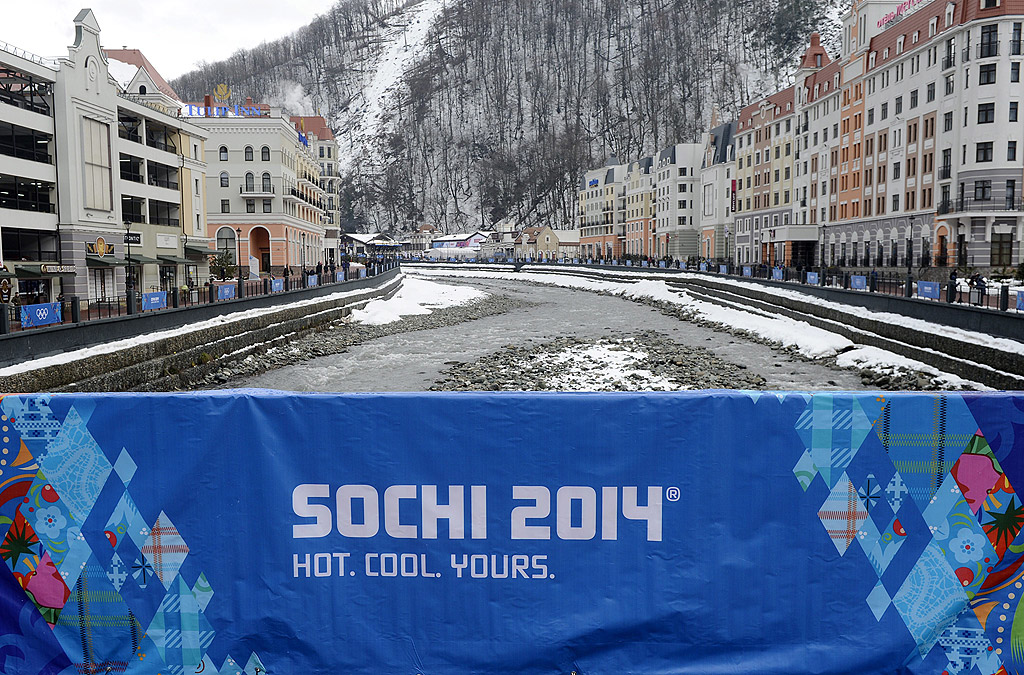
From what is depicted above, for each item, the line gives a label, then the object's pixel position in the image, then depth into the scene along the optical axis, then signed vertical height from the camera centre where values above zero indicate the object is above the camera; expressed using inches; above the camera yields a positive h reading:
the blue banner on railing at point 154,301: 1063.0 -28.1
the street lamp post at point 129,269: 1616.6 +22.9
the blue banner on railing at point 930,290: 1145.4 -32.7
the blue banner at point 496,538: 181.6 -59.4
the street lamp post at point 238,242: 2557.6 +121.1
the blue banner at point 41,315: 817.5 -33.7
